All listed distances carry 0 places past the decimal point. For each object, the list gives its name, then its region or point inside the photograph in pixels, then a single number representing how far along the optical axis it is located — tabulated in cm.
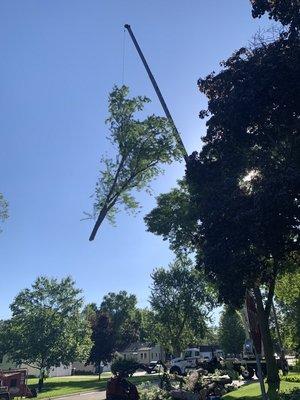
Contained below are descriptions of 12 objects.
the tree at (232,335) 7594
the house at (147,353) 9995
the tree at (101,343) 6650
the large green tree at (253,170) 1459
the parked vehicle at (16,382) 3200
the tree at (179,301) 6100
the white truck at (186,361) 4112
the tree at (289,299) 3541
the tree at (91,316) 7292
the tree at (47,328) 4566
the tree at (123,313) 9875
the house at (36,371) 7901
